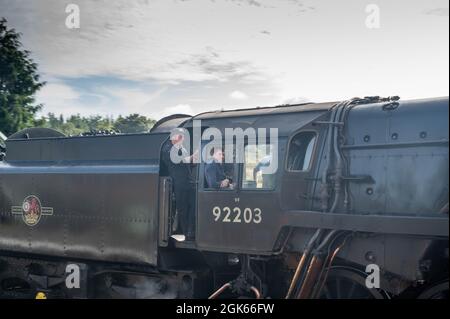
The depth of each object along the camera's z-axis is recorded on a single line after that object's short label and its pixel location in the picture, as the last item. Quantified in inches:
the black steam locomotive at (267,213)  244.5
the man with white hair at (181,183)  312.3
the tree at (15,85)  842.2
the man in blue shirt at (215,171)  294.0
